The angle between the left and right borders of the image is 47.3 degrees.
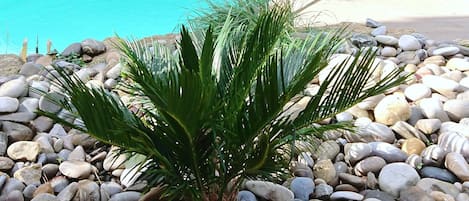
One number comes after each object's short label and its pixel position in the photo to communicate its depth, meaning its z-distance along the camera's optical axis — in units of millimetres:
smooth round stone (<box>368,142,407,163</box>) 2385
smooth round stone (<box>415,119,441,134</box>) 2600
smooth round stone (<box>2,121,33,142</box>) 2512
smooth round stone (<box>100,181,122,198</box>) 2154
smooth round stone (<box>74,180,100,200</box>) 2096
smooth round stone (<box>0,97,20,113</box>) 2641
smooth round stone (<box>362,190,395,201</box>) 2131
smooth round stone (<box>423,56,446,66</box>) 3404
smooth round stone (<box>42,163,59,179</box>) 2283
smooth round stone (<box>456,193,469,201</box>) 2146
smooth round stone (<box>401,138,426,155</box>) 2441
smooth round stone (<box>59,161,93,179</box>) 2252
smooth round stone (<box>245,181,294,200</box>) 2078
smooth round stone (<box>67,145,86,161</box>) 2385
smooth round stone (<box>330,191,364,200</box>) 2117
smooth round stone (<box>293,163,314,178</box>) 2271
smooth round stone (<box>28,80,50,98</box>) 2818
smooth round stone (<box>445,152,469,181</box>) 2248
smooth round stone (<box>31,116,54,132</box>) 2609
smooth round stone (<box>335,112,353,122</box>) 2705
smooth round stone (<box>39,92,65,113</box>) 2681
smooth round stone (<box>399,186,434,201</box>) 2089
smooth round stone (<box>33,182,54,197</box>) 2139
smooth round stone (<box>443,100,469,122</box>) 2730
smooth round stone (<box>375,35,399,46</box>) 3730
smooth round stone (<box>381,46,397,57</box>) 3602
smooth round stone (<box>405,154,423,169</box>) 2336
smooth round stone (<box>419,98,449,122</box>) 2713
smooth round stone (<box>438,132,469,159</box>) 2377
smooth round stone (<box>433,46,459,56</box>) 3512
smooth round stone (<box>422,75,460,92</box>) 2977
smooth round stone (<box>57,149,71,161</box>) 2402
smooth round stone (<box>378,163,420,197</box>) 2195
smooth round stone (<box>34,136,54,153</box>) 2434
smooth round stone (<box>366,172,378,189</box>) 2246
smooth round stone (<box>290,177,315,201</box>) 2145
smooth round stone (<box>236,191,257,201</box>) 2078
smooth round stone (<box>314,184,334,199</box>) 2152
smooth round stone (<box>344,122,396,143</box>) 2537
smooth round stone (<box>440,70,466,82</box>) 3135
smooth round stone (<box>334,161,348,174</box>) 2344
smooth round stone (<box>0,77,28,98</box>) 2781
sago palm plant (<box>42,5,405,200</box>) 1533
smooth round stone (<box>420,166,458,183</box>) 2266
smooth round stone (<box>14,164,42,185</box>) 2230
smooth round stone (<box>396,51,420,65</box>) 3456
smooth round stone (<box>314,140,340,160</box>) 2412
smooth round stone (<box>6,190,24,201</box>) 2098
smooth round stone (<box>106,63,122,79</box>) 3150
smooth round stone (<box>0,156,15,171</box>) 2318
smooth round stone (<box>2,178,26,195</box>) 2172
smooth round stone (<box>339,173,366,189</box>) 2244
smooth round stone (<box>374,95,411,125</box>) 2678
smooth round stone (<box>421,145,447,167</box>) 2344
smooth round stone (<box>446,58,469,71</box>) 3305
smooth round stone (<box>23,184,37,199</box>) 2156
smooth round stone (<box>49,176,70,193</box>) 2199
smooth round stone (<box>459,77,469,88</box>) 3033
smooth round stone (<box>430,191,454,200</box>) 2104
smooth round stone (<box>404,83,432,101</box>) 2920
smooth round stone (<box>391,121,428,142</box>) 2570
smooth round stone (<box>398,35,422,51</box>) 3643
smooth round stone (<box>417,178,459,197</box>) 2172
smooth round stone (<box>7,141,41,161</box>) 2371
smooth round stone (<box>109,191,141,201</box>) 2096
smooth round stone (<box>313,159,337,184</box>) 2275
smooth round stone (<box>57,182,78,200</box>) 2104
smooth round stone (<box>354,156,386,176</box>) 2322
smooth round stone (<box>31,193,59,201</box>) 2053
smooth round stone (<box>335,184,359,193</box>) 2205
